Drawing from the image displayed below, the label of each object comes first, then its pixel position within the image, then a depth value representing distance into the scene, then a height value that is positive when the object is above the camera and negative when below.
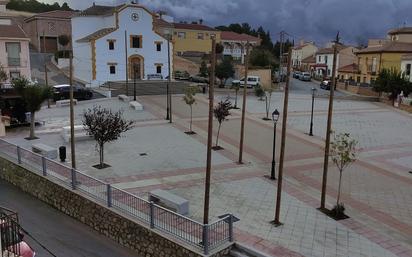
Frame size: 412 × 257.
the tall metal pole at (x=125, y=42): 45.18 +1.43
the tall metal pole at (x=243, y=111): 18.16 -2.27
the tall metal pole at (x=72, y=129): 16.13 -2.83
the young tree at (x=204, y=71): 53.69 -1.71
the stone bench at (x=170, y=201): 12.62 -4.30
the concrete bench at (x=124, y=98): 36.09 -3.57
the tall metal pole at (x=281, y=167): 12.50 -3.18
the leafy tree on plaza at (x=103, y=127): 17.14 -2.86
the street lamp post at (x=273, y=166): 17.19 -4.26
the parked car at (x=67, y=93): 36.41 -3.31
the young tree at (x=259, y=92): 39.15 -3.03
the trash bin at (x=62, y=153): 18.84 -4.32
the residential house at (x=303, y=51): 93.62 +1.83
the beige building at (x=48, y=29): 67.81 +3.97
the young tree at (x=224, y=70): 47.78 -1.36
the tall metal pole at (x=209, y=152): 10.99 -2.42
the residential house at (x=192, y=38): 77.94 +3.53
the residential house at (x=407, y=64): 48.38 -0.26
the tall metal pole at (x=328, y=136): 13.52 -2.40
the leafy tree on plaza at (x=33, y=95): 22.91 -2.26
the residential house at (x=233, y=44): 86.31 +2.86
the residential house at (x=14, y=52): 39.53 +0.07
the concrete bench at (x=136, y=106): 32.69 -3.80
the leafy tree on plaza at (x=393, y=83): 40.88 -2.10
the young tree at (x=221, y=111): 21.77 -2.73
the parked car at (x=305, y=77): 69.50 -2.80
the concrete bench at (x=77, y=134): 22.61 -4.24
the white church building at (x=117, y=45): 47.00 +1.09
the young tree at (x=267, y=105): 31.41 -3.75
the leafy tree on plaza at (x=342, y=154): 13.46 -2.97
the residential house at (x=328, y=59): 73.00 +0.23
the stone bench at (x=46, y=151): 18.62 -4.23
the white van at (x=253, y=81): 51.40 -2.71
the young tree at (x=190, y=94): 25.21 -2.19
